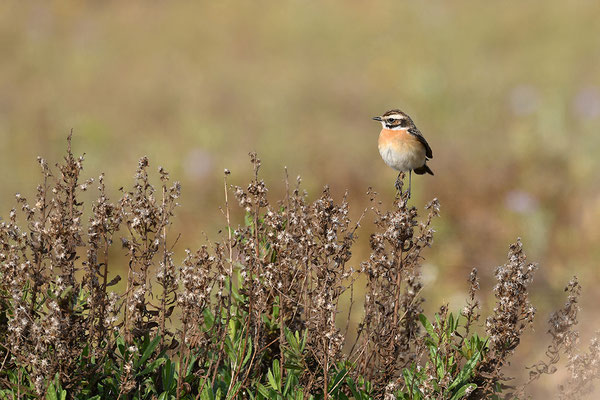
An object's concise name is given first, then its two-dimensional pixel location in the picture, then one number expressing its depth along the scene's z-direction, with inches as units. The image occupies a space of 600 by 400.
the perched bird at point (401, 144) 415.8
